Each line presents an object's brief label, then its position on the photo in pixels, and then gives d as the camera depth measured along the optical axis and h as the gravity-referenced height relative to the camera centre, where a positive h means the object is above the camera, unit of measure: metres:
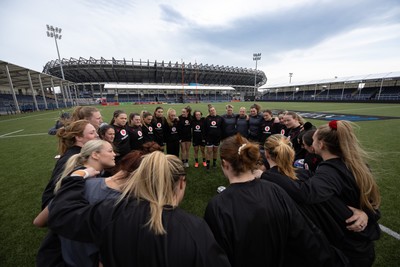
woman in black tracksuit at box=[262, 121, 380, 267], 1.58 -0.96
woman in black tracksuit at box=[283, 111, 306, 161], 3.99 -0.75
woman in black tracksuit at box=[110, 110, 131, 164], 4.50 -0.93
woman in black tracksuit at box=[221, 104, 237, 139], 6.49 -1.04
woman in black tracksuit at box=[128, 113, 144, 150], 4.98 -0.95
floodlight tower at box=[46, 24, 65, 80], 32.66 +12.53
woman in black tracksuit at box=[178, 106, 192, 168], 6.28 -1.28
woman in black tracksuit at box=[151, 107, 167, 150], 5.86 -0.93
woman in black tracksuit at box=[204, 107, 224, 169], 6.17 -1.22
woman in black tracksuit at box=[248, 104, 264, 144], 6.19 -1.02
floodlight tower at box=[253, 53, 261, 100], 56.66 +11.83
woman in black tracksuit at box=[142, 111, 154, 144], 5.50 -0.93
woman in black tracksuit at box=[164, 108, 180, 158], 6.01 -1.27
